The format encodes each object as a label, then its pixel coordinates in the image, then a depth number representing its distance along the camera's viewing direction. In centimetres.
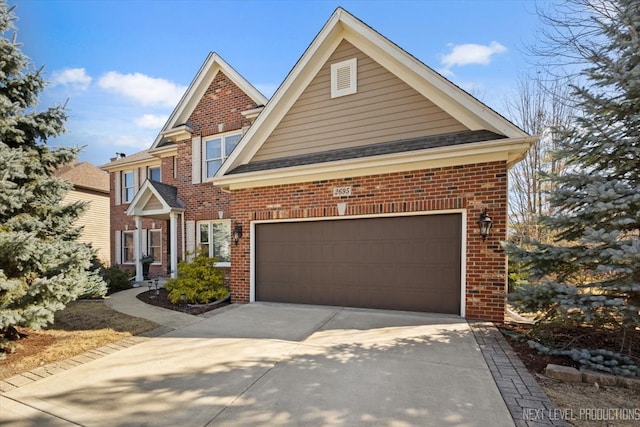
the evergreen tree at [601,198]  380
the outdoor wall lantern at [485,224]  577
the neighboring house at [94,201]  1797
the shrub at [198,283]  803
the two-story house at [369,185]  598
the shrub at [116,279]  1023
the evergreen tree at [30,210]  426
